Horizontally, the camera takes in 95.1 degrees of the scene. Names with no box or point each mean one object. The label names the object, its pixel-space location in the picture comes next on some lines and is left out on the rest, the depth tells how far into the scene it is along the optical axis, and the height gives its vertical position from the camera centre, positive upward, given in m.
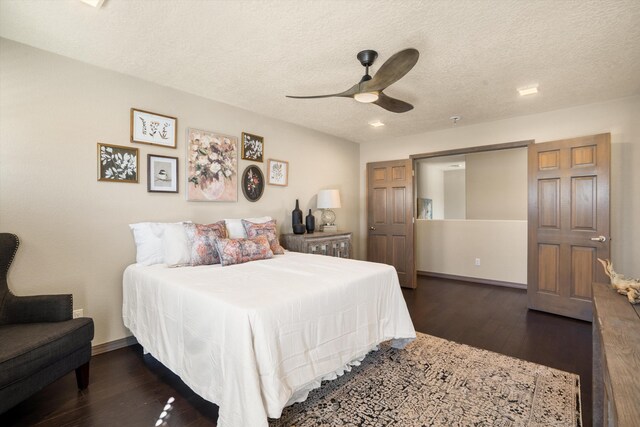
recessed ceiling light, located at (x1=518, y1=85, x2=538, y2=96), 3.07 +1.31
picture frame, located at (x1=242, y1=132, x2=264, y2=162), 3.72 +0.86
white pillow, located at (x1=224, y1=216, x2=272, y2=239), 3.22 -0.17
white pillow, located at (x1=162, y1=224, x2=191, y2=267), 2.59 -0.30
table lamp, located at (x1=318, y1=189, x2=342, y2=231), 4.42 +0.21
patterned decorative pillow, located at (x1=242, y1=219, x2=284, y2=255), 3.23 -0.21
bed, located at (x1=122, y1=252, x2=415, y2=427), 1.49 -0.70
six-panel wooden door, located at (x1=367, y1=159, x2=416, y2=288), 4.80 -0.05
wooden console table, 0.81 -0.52
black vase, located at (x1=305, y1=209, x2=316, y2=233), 4.29 -0.14
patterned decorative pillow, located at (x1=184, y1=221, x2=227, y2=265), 2.67 -0.28
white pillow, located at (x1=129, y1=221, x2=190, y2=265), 2.70 -0.27
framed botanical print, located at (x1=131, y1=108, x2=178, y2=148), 2.82 +0.85
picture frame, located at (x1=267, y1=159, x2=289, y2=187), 4.06 +0.59
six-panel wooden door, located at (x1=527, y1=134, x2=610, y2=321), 3.26 -0.11
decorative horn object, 1.62 -0.44
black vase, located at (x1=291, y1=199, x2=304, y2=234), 4.14 -0.05
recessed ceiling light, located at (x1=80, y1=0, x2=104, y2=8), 1.79 +1.31
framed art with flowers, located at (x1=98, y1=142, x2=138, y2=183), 2.63 +0.47
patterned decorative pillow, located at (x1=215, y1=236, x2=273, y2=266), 2.69 -0.35
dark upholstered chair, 1.55 -0.75
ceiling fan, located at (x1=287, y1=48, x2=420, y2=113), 1.98 +1.01
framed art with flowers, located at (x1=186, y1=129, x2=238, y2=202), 3.22 +0.54
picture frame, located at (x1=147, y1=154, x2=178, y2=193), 2.92 +0.41
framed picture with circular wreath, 3.74 +0.40
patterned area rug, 1.74 -1.22
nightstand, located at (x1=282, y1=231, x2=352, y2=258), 3.90 -0.41
